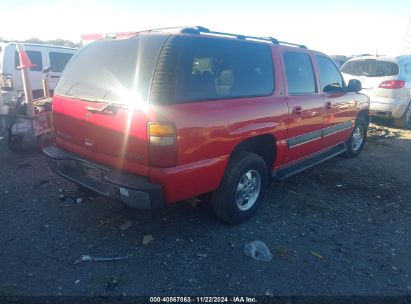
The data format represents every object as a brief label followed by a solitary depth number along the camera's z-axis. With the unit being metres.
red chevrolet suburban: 2.69
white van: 8.38
